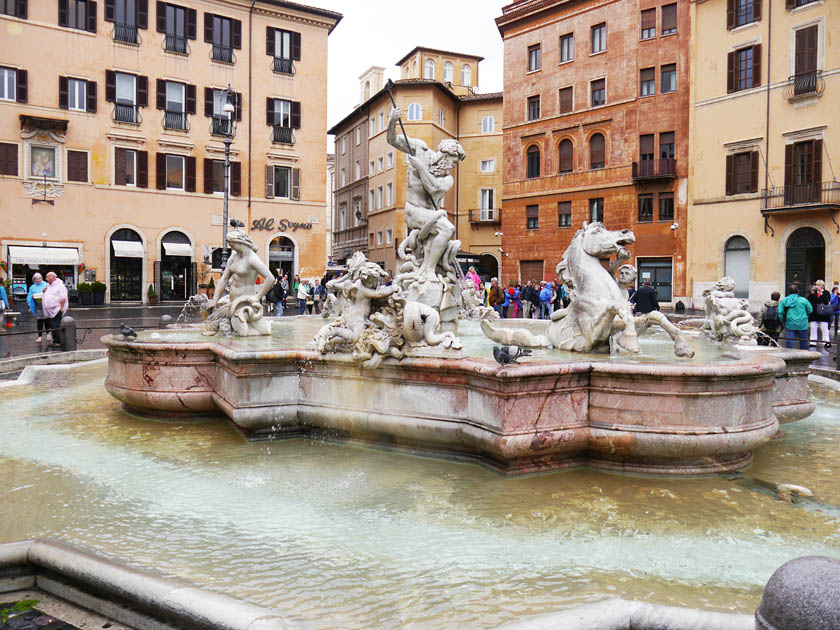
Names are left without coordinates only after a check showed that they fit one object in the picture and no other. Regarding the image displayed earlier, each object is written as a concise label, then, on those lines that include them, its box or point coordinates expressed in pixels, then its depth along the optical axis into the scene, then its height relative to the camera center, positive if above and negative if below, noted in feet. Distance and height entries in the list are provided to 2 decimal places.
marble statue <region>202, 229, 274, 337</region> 24.25 +0.01
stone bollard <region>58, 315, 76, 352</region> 38.50 -2.34
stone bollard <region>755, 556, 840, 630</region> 5.28 -2.42
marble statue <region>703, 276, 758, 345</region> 24.22 -0.65
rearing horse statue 18.21 -0.02
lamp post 69.92 +19.22
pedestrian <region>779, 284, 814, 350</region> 39.68 -0.90
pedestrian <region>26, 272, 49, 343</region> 47.67 -0.18
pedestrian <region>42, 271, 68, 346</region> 43.75 -0.41
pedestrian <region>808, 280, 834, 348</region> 45.68 -0.54
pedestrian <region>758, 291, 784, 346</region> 40.22 -1.27
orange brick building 106.63 +29.47
